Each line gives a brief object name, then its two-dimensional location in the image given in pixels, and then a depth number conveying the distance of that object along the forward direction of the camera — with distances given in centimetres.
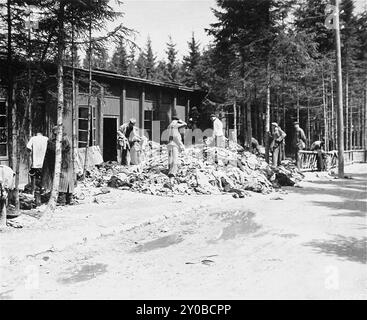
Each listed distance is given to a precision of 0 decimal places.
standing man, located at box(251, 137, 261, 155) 2234
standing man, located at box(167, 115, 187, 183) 1402
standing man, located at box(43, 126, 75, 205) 1035
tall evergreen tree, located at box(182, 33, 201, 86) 4934
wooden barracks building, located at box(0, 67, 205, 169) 1480
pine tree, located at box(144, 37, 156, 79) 6986
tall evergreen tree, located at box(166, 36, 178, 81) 5897
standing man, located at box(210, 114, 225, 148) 1656
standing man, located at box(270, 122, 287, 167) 1803
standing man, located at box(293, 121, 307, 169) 1923
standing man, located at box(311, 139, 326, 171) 2042
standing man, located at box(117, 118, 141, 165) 1755
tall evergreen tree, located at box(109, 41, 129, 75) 6211
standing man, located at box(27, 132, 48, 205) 1070
